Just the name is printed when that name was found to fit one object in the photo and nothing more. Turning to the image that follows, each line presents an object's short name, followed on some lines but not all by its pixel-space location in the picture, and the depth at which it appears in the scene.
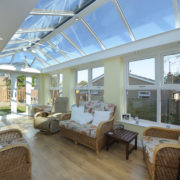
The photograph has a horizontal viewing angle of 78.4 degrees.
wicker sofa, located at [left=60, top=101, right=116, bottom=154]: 2.30
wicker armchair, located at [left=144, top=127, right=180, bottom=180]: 1.42
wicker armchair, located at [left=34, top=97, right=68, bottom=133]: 3.21
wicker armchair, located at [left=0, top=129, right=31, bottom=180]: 1.26
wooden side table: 2.10
